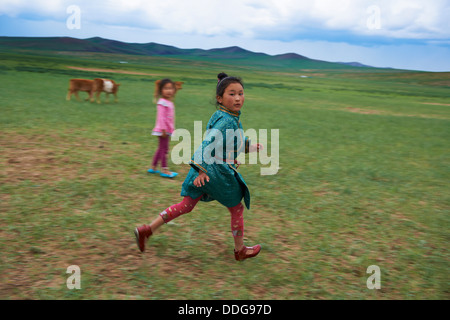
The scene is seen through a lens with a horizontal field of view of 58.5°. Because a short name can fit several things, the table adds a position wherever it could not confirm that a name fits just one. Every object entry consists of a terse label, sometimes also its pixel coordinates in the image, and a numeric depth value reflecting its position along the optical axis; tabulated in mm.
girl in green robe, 3381
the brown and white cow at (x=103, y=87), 16078
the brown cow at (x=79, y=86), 15801
